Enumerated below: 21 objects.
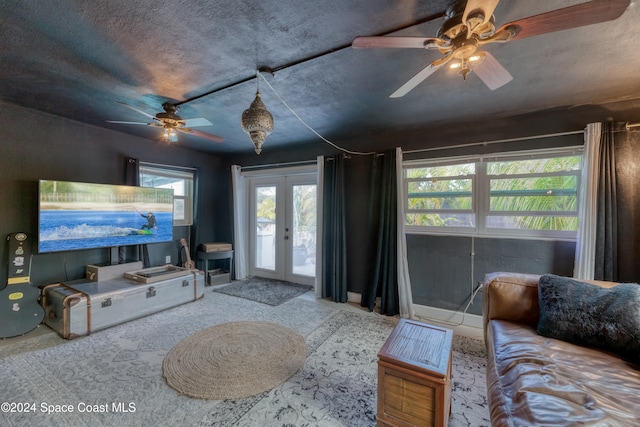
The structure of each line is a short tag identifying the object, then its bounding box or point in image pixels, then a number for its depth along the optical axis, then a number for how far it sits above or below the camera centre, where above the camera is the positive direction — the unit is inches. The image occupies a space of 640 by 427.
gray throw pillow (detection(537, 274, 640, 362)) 56.3 -23.9
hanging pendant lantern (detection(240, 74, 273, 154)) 72.4 +25.8
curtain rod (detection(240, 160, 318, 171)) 165.2 +32.4
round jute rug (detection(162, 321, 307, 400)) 74.4 -51.5
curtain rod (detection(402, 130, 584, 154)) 102.1 +32.8
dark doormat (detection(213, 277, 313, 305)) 149.3 -51.0
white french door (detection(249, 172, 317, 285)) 175.8 -11.6
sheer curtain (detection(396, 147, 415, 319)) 126.5 -25.0
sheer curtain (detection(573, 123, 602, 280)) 94.7 +2.6
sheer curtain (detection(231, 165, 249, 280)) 187.2 -12.1
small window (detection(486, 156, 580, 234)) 104.1 +8.6
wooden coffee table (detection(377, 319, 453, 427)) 51.2 -35.7
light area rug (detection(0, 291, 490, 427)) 63.7 -51.9
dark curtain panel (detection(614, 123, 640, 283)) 93.0 +5.7
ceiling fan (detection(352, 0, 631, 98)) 41.0 +33.9
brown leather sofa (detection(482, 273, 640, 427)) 39.9 -31.1
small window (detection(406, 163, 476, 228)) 121.6 +8.9
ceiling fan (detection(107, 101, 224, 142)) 95.5 +34.1
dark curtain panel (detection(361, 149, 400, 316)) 129.4 -18.1
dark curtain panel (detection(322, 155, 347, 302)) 146.6 -12.9
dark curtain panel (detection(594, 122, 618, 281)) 92.7 -1.0
